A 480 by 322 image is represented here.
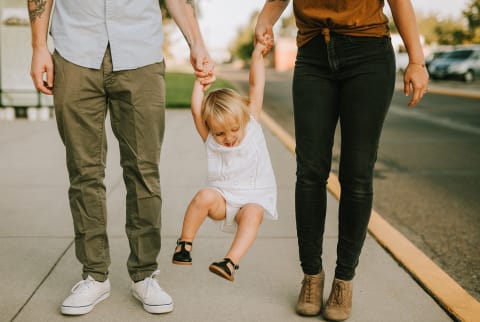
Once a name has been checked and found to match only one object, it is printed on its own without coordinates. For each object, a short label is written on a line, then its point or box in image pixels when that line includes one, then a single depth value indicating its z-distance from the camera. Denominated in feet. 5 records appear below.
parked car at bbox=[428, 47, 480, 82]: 87.97
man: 8.27
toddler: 8.38
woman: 8.09
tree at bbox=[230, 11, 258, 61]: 286.46
